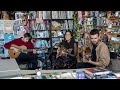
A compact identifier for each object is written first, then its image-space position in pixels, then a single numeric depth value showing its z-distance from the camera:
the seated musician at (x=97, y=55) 1.93
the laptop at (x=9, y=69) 1.63
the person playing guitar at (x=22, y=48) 2.55
